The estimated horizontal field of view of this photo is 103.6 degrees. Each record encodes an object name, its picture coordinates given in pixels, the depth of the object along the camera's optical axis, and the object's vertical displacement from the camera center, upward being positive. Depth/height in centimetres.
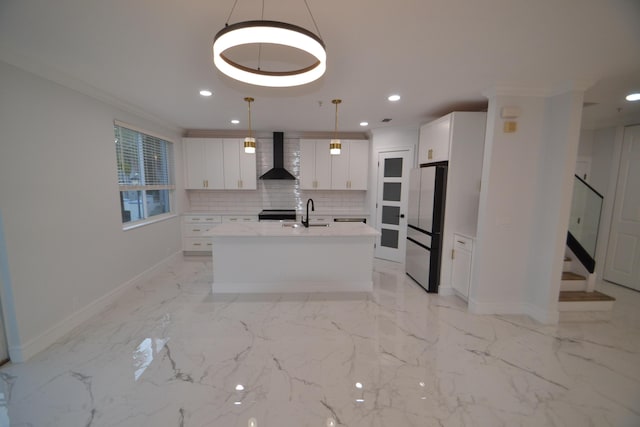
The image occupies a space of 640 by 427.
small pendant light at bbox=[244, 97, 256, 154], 321 +52
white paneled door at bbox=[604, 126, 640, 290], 363 -45
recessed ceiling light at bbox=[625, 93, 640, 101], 278 +103
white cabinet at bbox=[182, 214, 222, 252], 498 -92
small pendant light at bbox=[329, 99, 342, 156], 323 +51
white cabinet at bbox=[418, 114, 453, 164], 322 +63
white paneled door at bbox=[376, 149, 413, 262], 455 -31
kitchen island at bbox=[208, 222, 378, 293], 335 -102
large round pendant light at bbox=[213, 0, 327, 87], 106 +64
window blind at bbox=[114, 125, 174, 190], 342 +35
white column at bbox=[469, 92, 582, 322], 258 -20
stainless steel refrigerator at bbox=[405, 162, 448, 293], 327 -49
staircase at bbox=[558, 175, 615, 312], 303 -95
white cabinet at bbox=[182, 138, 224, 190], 501 +39
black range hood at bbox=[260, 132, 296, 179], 513 +44
